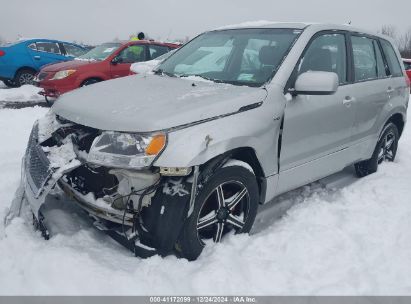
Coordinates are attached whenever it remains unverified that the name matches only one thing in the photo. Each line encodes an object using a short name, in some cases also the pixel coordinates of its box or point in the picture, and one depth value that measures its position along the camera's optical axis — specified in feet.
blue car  35.40
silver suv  8.23
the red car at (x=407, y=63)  44.51
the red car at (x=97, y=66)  26.78
